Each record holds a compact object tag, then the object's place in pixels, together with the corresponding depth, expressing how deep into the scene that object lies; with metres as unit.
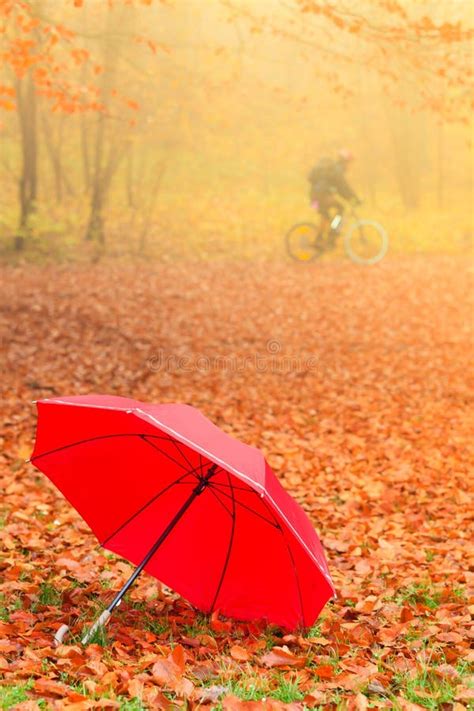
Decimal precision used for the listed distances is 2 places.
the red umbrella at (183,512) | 3.36
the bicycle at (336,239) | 14.98
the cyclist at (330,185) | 14.32
